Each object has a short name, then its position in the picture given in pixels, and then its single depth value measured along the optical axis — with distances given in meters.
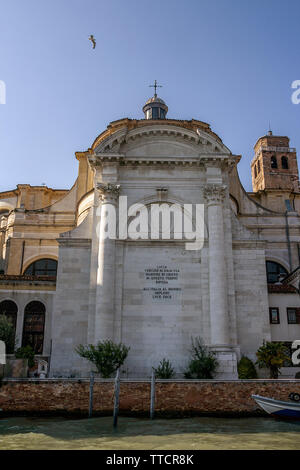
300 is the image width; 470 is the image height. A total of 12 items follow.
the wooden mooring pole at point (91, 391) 20.54
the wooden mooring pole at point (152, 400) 20.18
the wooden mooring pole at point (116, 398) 18.80
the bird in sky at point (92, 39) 24.80
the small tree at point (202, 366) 24.31
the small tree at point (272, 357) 24.03
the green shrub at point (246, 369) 24.48
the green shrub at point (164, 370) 24.53
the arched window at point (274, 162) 54.62
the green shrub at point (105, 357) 23.70
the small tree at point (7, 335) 23.61
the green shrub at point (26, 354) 24.10
